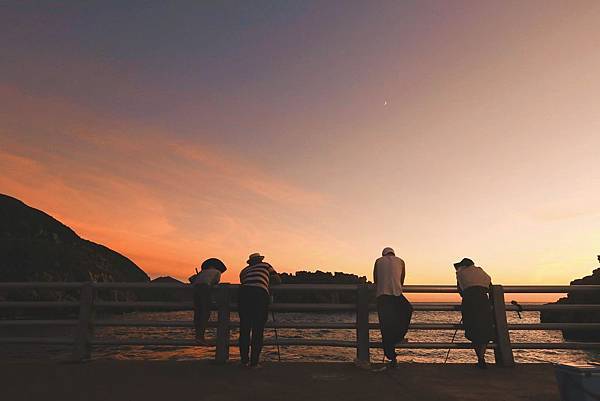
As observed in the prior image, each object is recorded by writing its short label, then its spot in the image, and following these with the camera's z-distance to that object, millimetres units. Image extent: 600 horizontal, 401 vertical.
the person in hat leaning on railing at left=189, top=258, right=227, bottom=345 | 6957
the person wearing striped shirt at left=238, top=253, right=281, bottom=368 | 6527
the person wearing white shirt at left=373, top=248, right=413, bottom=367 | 6684
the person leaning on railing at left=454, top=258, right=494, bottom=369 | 6726
